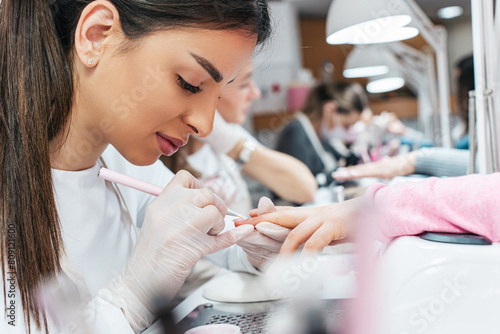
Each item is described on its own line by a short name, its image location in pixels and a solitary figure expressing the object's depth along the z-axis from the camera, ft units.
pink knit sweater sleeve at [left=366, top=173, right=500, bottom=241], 1.73
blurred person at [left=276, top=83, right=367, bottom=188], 8.40
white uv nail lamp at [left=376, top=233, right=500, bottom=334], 1.58
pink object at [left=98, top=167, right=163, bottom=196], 2.21
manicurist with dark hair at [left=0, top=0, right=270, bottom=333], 1.95
